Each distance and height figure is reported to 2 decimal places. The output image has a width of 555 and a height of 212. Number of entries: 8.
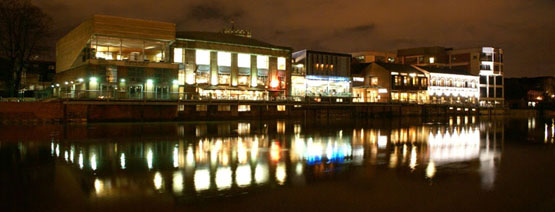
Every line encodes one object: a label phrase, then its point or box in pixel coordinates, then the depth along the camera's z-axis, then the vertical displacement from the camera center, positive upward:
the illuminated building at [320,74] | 68.38 +3.93
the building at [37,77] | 60.87 +3.62
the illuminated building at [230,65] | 54.75 +4.47
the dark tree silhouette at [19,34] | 48.22 +7.37
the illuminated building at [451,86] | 89.69 +2.74
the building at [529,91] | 112.75 +2.04
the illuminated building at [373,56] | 108.88 +10.71
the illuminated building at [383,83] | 80.12 +2.94
